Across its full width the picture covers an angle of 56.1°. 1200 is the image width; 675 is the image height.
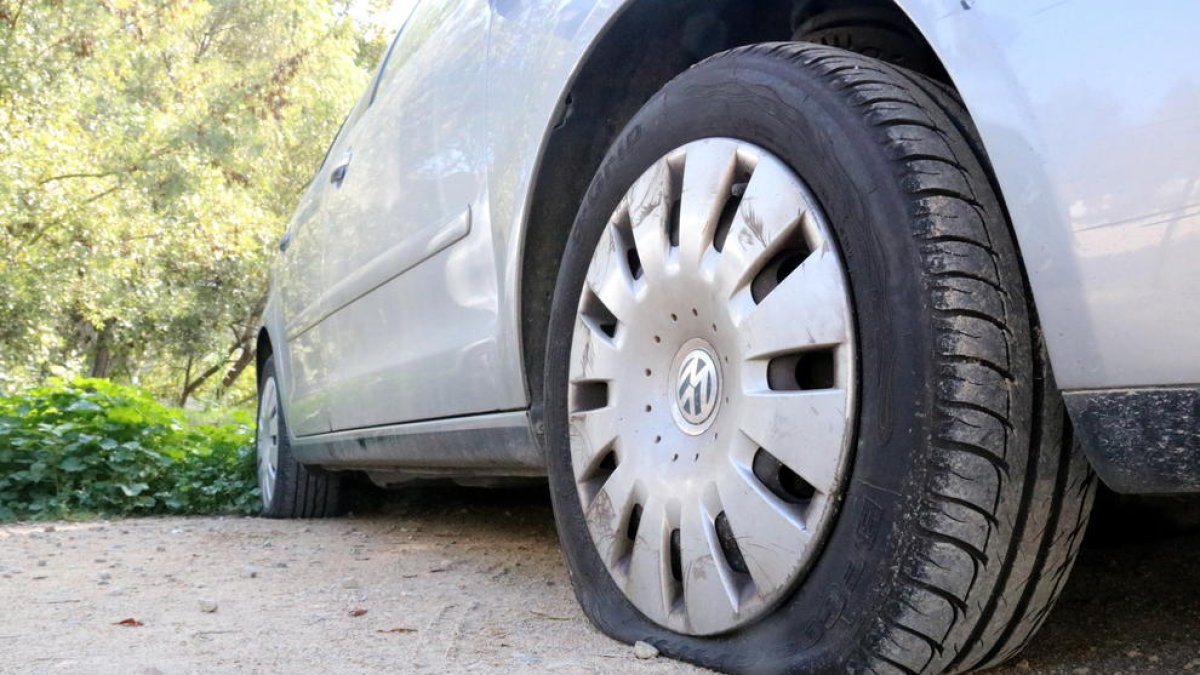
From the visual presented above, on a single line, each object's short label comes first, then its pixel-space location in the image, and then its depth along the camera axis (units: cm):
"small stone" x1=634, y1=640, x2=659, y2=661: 168
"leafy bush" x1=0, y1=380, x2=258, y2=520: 495
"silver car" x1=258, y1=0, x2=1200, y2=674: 115
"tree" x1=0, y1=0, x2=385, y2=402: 1341
